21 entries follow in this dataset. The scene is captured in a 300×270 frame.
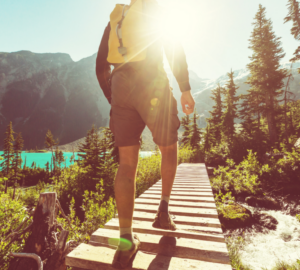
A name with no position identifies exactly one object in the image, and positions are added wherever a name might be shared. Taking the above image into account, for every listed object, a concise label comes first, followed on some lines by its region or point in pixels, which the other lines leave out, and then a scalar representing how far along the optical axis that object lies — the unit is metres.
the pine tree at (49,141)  40.62
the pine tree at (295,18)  17.56
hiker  1.28
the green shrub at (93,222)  3.31
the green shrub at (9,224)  2.38
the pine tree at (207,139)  25.36
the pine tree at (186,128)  31.74
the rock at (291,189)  9.57
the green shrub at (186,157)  10.97
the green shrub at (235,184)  8.88
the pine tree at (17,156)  38.41
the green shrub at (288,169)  10.43
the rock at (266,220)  6.82
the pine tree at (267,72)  20.33
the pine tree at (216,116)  28.99
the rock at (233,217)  6.33
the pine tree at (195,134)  28.45
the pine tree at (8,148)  32.94
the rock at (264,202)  8.32
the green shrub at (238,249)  3.87
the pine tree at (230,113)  23.40
